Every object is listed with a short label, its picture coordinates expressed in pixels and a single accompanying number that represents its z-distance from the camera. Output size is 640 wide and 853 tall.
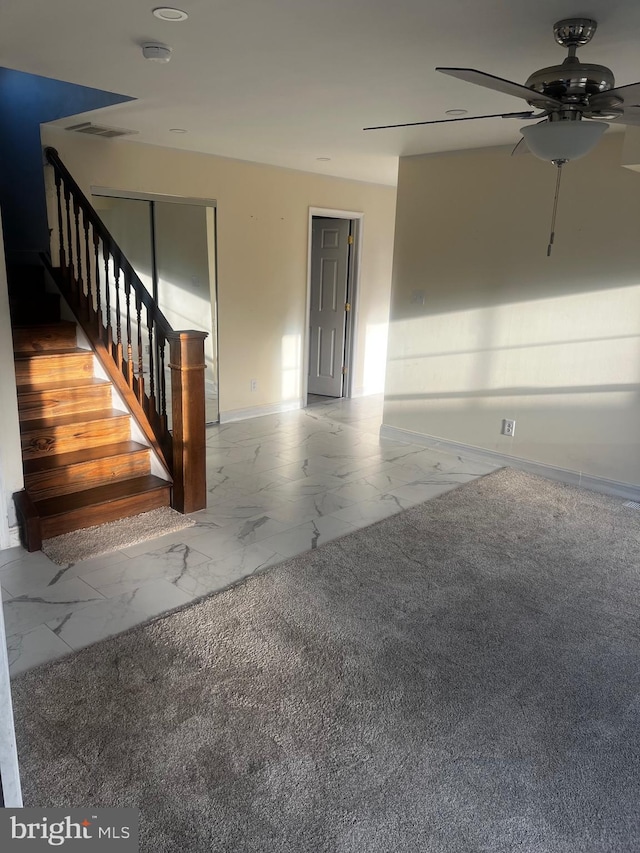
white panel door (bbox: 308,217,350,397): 7.06
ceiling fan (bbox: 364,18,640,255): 2.15
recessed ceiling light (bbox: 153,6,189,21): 2.32
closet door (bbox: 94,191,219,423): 5.08
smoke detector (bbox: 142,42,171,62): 2.70
